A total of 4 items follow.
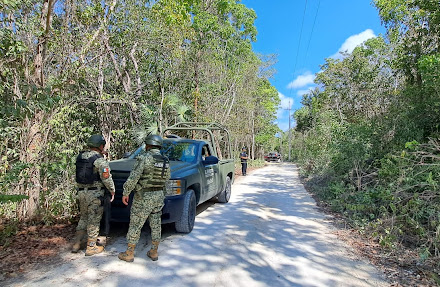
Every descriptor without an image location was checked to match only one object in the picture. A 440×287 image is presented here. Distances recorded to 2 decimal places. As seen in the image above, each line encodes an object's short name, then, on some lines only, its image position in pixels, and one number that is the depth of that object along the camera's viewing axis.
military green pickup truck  4.89
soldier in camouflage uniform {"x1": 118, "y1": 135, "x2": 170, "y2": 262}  4.09
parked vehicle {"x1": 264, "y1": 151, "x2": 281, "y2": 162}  50.25
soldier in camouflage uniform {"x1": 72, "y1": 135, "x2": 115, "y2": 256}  4.25
